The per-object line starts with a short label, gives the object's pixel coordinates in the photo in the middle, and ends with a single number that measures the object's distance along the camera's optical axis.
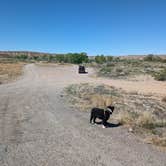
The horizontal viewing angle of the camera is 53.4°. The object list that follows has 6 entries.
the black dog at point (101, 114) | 6.19
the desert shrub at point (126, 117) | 6.52
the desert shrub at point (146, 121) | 6.26
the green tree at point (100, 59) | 82.03
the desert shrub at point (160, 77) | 24.84
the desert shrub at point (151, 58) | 67.60
